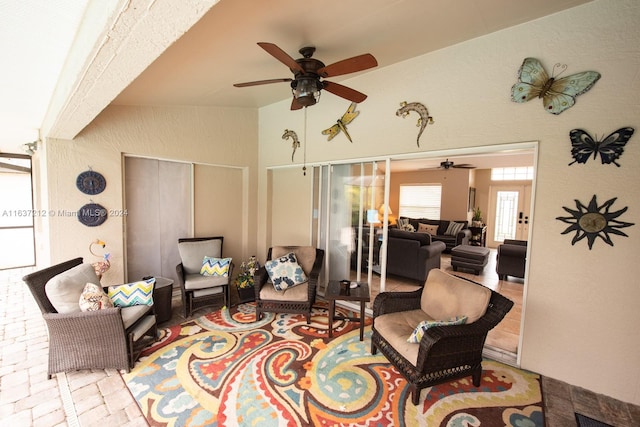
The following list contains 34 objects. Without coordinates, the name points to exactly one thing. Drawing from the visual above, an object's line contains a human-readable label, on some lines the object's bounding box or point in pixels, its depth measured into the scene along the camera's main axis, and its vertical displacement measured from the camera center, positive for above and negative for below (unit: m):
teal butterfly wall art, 2.11 +1.02
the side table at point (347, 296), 2.89 -1.07
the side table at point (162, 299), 3.15 -1.27
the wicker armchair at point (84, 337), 2.20 -1.25
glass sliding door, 3.61 -0.27
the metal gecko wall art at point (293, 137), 4.26 +1.01
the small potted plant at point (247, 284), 3.91 -1.30
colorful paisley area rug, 1.91 -1.58
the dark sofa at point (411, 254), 4.63 -0.95
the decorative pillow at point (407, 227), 7.80 -0.76
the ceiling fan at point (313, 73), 1.97 +1.04
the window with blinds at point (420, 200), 9.01 +0.07
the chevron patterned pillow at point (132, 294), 2.62 -1.01
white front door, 8.07 -0.25
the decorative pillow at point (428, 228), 7.92 -0.80
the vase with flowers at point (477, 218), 8.27 -0.47
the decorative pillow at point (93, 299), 2.29 -0.95
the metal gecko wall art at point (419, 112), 2.92 +1.04
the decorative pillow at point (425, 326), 2.07 -0.98
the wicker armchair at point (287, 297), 3.26 -1.23
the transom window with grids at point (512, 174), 8.17 +1.00
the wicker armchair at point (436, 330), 1.99 -1.11
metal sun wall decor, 2.07 -0.12
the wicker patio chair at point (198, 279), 3.46 -1.12
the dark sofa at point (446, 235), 7.33 -0.89
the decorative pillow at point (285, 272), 3.44 -1.00
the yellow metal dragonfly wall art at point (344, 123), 3.53 +1.07
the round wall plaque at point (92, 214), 3.25 -0.26
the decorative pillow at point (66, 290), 2.23 -0.85
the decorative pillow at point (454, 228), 7.55 -0.74
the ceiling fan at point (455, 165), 6.60 +1.07
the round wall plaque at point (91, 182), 3.20 +0.14
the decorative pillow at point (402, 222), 8.00 -0.63
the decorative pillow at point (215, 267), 3.72 -1.01
